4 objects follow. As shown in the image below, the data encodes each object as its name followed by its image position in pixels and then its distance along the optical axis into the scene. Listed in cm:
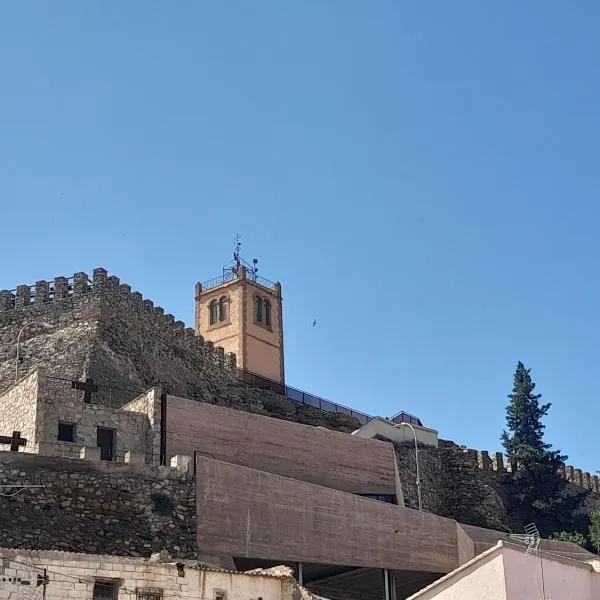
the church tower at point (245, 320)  5762
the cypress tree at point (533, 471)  5088
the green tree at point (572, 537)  4451
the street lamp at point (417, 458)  4651
